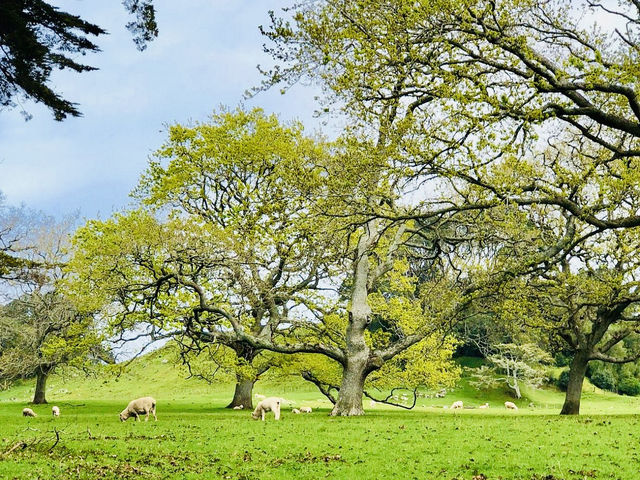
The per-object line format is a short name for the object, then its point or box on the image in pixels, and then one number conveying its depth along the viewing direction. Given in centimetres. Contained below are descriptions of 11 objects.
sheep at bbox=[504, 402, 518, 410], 4582
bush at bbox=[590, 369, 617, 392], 6128
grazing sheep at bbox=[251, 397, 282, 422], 2584
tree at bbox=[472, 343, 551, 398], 5509
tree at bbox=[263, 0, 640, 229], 1432
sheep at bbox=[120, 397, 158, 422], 2681
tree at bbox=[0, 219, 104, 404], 3761
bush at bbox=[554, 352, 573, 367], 6457
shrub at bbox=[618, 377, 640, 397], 6072
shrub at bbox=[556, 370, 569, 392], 6144
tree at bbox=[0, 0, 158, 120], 1306
